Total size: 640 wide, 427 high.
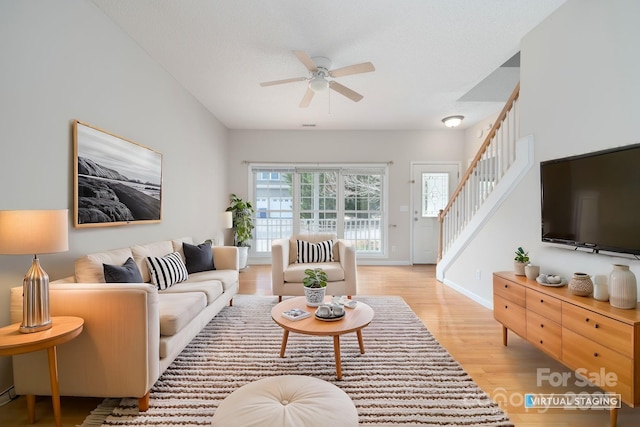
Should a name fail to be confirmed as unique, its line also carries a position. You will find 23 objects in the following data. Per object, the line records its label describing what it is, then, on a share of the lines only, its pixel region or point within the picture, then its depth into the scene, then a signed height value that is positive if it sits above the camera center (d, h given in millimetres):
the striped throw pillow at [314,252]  4039 -490
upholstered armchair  3676 -698
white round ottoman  1208 -828
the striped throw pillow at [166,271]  2727 -513
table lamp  1501 -135
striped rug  1729 -1133
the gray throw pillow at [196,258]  3412 -481
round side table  1419 -599
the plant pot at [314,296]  2545 -682
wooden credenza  1538 -726
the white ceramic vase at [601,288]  1881 -467
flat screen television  1832 +98
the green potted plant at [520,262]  2688 -425
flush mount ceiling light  5152 +1632
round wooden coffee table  2074 -782
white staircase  3055 +353
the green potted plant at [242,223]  5805 -142
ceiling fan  2860 +1405
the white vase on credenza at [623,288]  1714 -424
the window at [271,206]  6348 +204
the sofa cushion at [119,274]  2156 -420
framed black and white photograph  2354 +332
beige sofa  1736 -757
